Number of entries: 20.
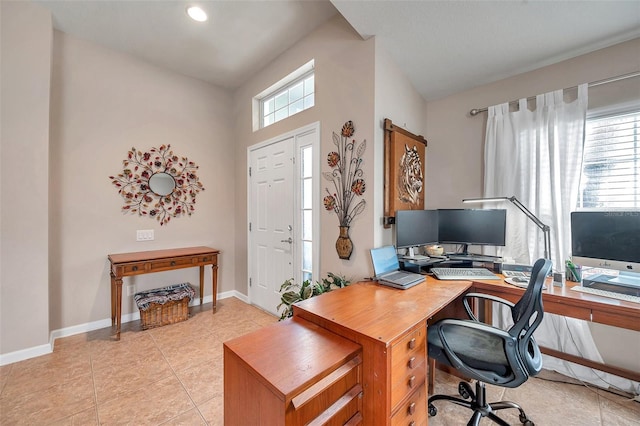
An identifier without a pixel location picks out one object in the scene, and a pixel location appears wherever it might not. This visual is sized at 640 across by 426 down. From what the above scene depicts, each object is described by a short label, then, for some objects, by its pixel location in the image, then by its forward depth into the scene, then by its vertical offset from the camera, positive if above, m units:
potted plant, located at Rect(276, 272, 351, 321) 2.18 -0.67
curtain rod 1.76 +0.95
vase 2.23 -0.28
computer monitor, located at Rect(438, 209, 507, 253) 2.13 -0.13
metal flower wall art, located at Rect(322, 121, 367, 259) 2.19 +0.26
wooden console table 2.53 -0.53
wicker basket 2.76 -1.07
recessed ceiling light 2.27 +1.82
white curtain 1.95 +0.26
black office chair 1.21 -0.75
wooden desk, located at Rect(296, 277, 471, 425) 1.06 -0.55
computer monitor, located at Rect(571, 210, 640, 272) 1.55 -0.18
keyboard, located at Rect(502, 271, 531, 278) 1.90 -0.47
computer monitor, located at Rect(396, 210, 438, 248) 2.06 -0.13
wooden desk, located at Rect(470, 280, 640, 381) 1.37 -0.55
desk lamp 1.90 -0.06
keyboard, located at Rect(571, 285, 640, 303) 1.44 -0.49
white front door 2.76 -0.06
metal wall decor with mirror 2.97 +0.36
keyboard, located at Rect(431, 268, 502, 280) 1.88 -0.47
